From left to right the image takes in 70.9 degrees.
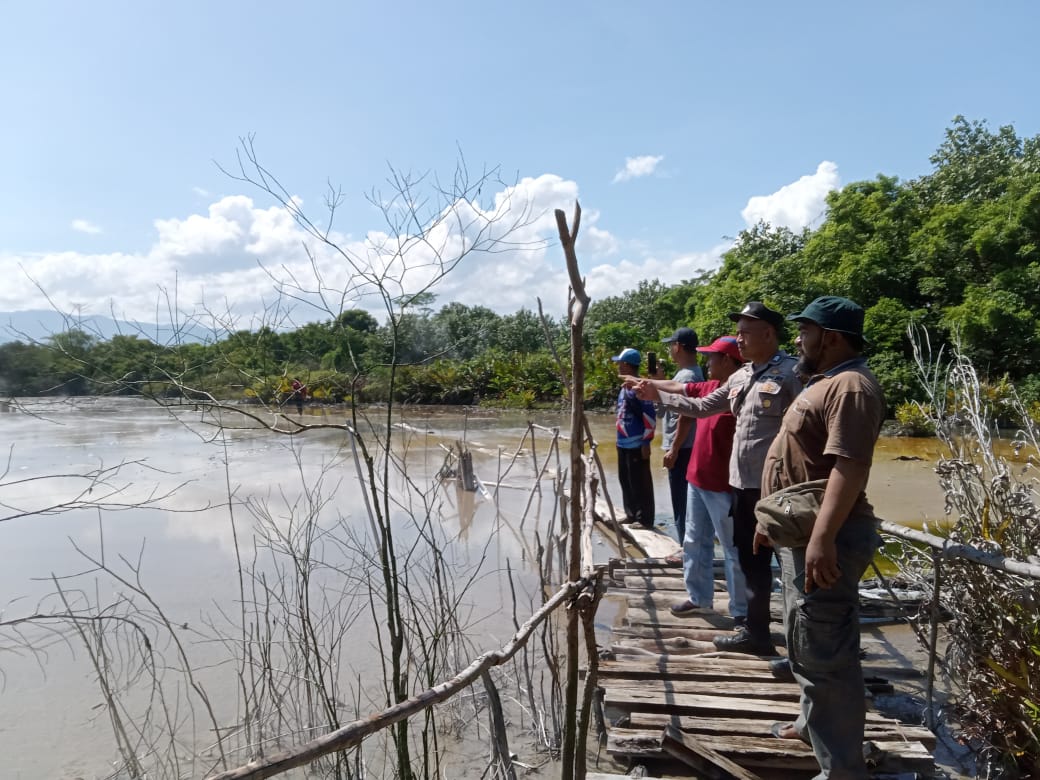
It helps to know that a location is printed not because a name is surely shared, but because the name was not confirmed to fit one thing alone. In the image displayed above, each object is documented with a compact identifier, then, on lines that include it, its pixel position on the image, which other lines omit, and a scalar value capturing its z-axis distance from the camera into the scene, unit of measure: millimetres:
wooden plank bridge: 2529
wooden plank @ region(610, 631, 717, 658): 3395
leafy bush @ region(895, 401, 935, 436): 13570
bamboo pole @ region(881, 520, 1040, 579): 2139
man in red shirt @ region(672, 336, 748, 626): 3512
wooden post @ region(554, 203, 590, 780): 1895
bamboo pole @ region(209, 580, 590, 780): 1261
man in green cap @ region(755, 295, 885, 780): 2119
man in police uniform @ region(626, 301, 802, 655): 3047
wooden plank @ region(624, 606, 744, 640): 3752
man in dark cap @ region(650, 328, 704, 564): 4582
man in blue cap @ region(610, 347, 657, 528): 5711
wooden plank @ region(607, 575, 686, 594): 4457
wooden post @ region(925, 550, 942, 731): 2661
